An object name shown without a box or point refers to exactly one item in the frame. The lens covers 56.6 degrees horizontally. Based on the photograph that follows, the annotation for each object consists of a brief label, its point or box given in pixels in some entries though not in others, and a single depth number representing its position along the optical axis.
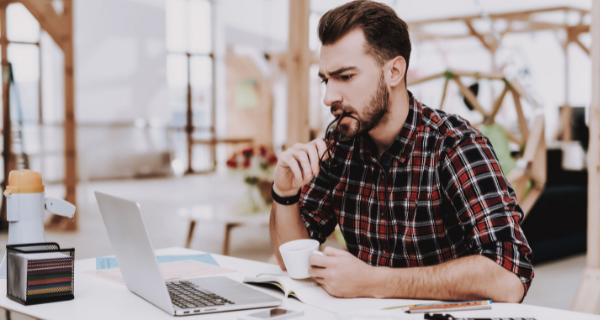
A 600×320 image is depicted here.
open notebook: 0.98
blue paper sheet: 1.32
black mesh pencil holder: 0.97
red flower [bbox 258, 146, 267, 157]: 4.05
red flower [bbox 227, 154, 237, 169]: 3.99
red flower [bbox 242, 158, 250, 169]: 4.00
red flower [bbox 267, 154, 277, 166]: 4.02
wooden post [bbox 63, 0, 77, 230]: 4.93
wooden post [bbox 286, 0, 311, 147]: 3.02
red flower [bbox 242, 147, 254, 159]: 4.04
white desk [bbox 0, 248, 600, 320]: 0.91
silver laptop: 0.91
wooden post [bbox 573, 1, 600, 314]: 2.25
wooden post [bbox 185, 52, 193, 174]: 9.90
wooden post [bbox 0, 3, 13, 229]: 4.99
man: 1.10
